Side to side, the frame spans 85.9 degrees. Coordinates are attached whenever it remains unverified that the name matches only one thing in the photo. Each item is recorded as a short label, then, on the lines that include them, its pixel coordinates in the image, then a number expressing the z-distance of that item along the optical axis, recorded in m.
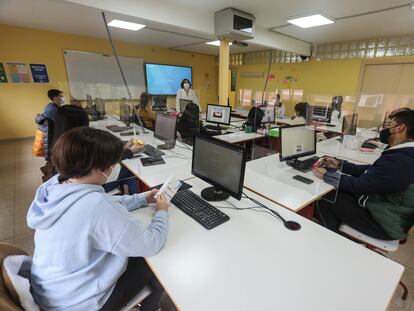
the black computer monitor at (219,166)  1.27
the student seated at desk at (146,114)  3.75
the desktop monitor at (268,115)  4.03
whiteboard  5.20
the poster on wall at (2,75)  4.93
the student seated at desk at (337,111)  4.36
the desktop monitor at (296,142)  1.99
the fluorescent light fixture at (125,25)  4.04
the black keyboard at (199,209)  1.21
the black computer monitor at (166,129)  2.46
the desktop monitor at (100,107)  4.39
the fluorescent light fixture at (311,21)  3.71
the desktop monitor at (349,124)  3.10
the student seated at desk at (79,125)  2.08
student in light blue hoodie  0.81
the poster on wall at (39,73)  5.25
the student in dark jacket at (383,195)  1.41
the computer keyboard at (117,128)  3.60
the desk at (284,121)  4.82
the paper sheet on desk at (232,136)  3.44
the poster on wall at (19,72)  5.04
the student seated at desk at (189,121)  3.45
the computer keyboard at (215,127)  4.11
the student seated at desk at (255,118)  3.82
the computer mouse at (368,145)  2.81
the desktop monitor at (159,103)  5.17
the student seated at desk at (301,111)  4.35
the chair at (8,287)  0.70
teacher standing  5.54
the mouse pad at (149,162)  2.11
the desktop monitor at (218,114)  4.15
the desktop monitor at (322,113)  4.49
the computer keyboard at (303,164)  2.03
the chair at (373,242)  1.46
